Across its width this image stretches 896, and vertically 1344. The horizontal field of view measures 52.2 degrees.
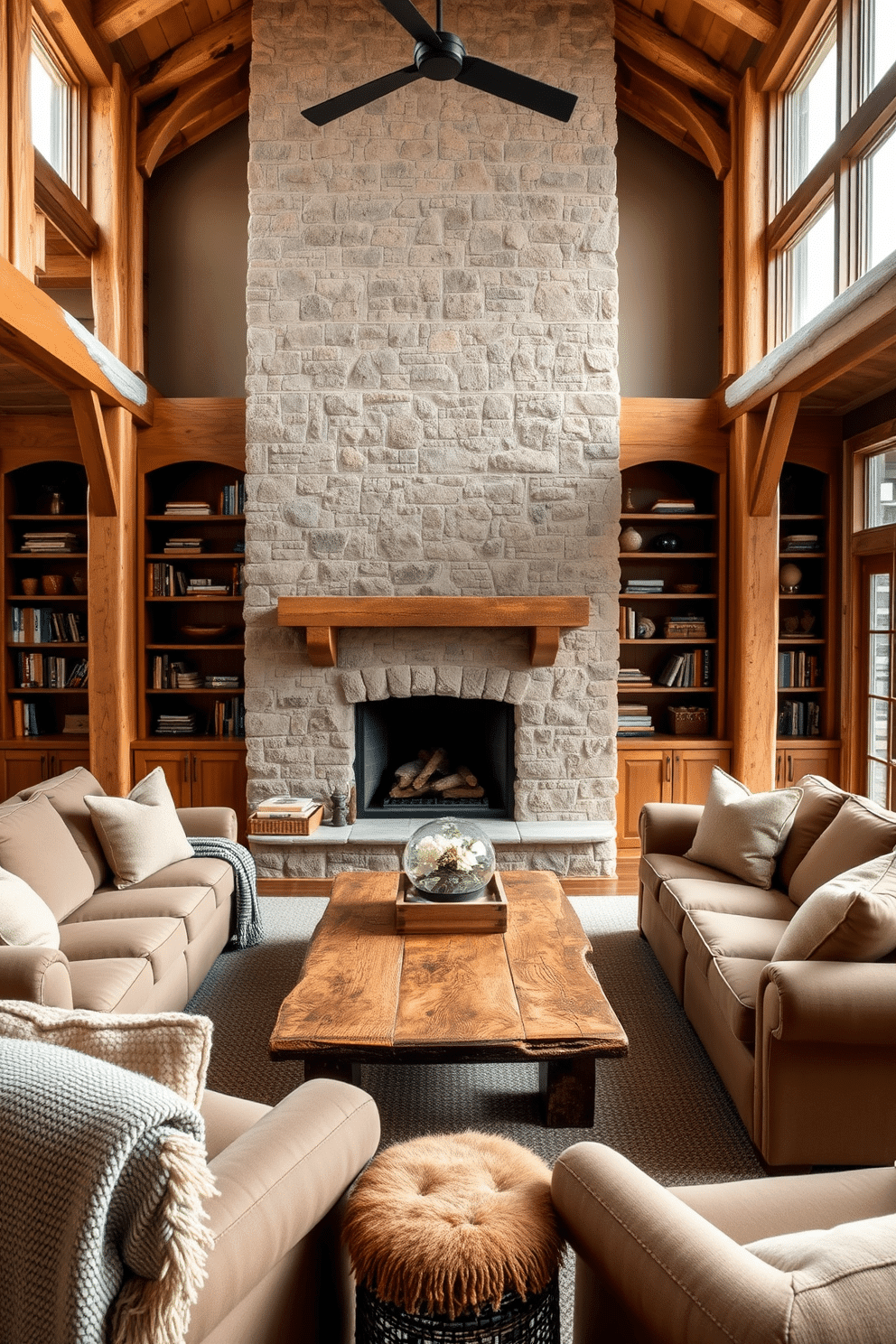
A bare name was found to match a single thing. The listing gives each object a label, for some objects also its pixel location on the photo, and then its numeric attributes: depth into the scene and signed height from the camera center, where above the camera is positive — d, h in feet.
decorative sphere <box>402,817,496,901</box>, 10.53 -2.53
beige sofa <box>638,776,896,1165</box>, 7.39 -3.26
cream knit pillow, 4.55 -1.97
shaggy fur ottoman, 4.43 -3.00
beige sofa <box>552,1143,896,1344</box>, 3.48 -2.70
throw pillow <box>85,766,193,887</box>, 11.70 -2.46
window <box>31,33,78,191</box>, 15.35 +9.43
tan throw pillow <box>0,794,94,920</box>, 10.08 -2.36
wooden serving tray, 10.27 -3.06
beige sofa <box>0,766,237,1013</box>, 8.30 -3.07
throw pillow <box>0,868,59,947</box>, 8.36 -2.56
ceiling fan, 9.78 +6.35
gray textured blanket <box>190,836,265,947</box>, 13.10 -3.41
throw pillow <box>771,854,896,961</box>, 7.55 -2.39
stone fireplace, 17.33 +5.65
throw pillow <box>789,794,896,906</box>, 9.57 -2.19
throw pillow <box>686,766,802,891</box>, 11.55 -2.43
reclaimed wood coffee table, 7.77 -3.31
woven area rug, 8.36 -4.60
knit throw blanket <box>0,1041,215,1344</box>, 3.36 -2.14
